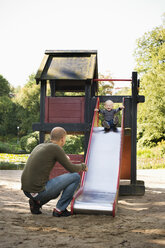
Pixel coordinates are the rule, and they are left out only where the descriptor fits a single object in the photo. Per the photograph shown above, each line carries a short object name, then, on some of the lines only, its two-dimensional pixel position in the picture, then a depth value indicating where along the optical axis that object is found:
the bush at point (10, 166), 19.86
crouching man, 4.40
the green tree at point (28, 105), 41.53
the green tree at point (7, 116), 43.97
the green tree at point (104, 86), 33.59
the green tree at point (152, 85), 23.16
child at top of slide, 8.35
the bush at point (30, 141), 33.12
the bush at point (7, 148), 35.84
